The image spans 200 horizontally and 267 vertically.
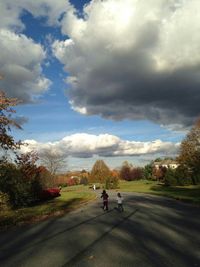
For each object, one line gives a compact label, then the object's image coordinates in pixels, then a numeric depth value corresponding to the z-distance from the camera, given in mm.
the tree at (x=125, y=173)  74338
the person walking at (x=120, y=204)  15109
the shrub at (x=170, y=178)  41231
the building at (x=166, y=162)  98013
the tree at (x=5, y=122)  13872
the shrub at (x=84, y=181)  62028
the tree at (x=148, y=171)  68031
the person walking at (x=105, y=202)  15731
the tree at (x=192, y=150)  37873
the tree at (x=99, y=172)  62112
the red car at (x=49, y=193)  24239
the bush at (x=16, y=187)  18267
